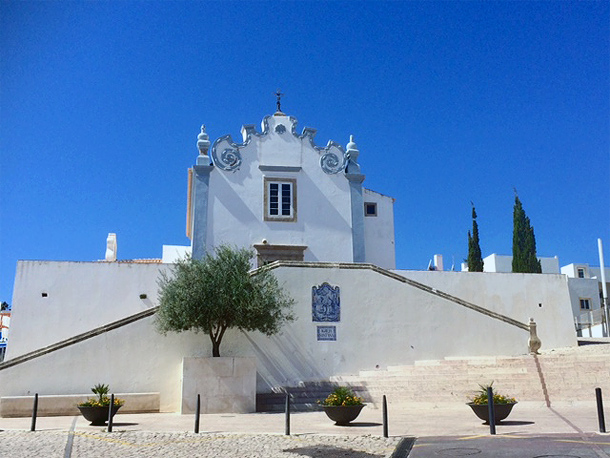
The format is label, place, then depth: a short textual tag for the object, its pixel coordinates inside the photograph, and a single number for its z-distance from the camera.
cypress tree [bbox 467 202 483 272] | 37.91
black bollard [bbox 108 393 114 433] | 13.11
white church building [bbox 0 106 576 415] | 18.70
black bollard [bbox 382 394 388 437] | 11.33
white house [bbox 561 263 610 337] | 34.68
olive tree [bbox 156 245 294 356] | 17.73
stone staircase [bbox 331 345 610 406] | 16.75
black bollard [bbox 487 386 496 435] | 11.15
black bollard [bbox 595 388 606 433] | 10.57
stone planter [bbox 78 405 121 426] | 14.02
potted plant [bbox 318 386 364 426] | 13.24
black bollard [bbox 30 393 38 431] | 13.34
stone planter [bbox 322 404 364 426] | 13.23
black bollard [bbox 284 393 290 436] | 12.02
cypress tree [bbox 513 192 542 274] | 38.44
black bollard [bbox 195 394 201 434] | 12.40
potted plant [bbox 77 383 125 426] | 14.03
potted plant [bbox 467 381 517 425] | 12.47
